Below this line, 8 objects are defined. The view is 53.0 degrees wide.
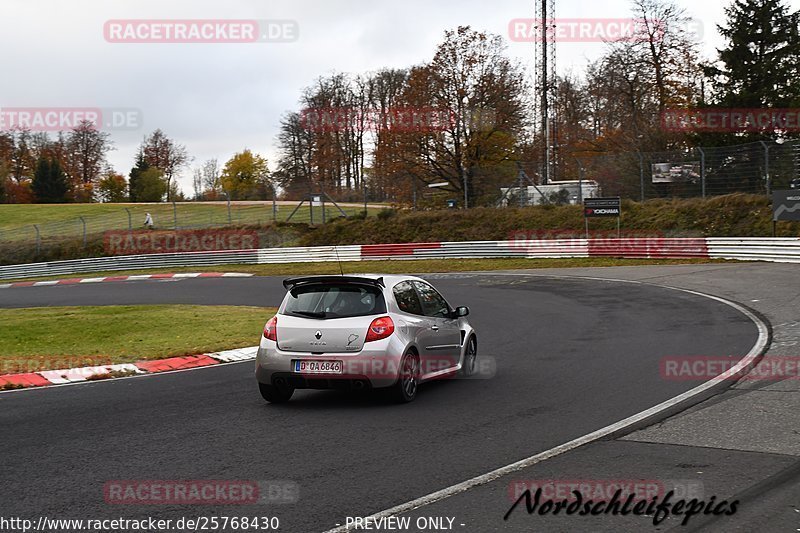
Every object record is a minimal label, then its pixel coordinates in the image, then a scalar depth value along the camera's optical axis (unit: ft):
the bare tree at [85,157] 320.91
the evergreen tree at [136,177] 305.12
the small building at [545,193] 143.64
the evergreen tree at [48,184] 295.48
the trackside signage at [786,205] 98.99
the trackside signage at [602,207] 119.34
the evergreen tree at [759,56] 143.54
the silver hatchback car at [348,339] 28.37
